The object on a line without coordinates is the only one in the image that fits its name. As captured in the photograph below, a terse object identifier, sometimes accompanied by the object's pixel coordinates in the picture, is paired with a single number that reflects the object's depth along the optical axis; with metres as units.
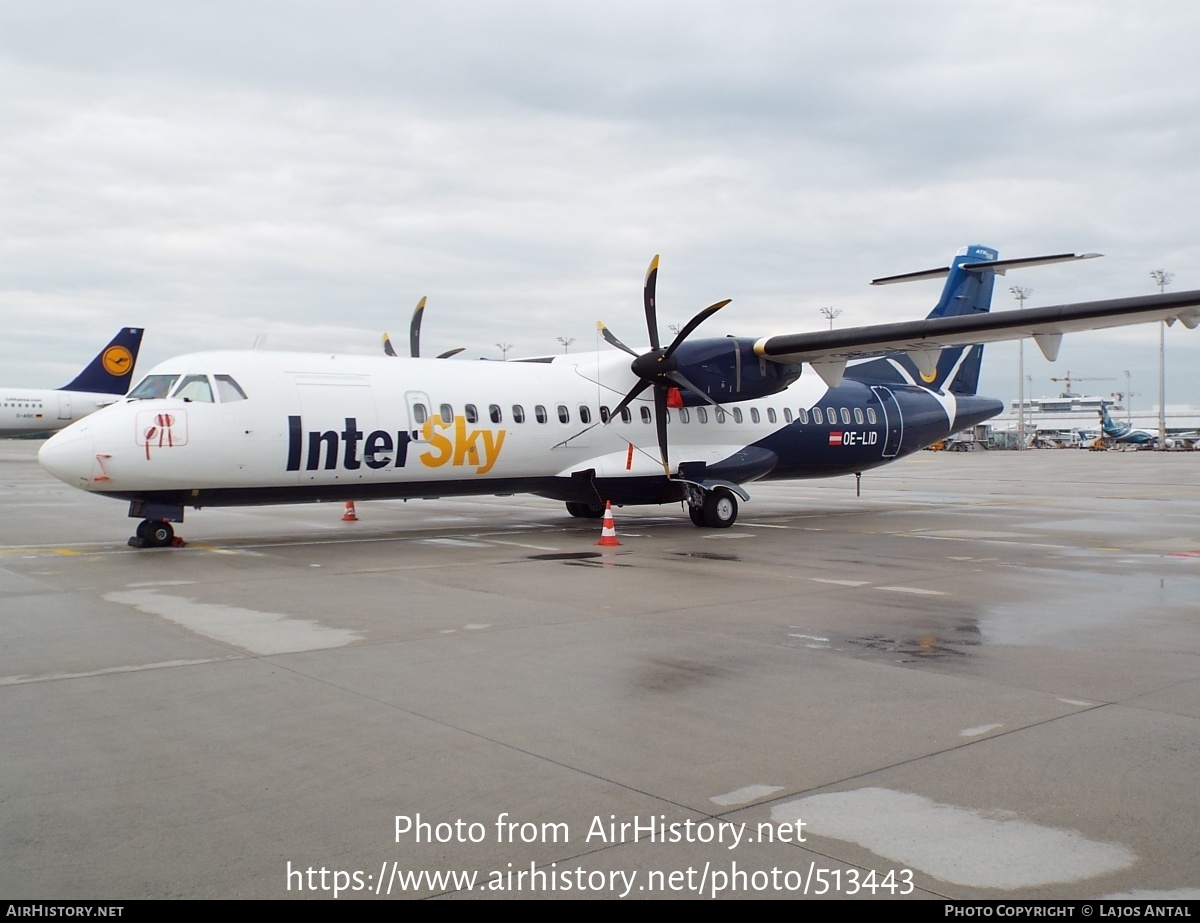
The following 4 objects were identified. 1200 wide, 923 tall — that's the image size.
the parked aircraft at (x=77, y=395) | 51.00
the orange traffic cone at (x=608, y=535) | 15.21
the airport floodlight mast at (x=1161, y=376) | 79.83
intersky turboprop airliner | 13.88
